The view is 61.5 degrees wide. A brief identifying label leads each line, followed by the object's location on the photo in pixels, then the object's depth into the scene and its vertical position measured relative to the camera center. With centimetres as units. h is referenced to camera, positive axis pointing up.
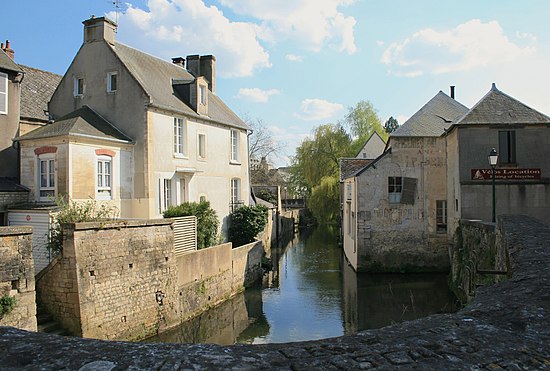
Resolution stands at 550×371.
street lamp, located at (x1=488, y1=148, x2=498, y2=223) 1388 +92
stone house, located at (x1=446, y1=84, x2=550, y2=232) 1723 +102
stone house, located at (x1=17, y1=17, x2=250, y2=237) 1604 +218
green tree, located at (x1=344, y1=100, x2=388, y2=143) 4791 +713
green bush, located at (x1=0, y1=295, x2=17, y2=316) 941 -224
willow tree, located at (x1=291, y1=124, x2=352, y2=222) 4521 +360
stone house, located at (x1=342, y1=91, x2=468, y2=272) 2128 -75
